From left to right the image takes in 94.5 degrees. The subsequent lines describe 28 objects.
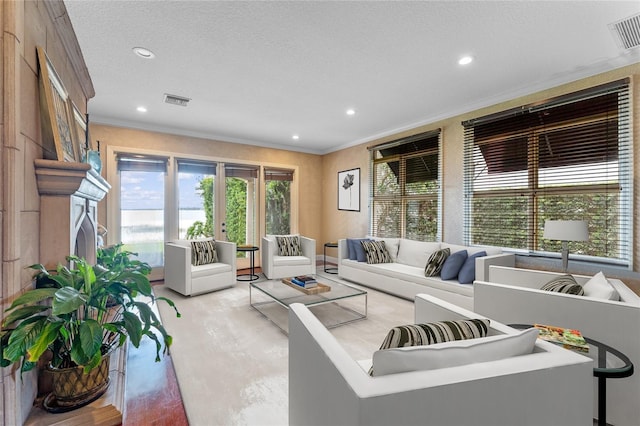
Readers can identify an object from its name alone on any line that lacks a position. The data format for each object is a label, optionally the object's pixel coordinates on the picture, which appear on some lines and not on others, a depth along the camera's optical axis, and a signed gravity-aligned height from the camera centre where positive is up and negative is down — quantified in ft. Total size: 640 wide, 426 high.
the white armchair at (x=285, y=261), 16.25 -2.76
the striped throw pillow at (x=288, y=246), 17.33 -2.01
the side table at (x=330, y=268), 19.09 -3.81
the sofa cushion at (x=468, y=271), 11.35 -2.23
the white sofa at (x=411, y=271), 11.20 -2.75
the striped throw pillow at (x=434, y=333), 3.76 -1.59
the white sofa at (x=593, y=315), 5.33 -2.13
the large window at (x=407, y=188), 15.30 +1.41
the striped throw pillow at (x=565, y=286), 6.57 -1.67
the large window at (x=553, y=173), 9.51 +1.53
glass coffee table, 10.20 -3.81
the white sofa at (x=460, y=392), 2.88 -1.89
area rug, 6.03 -3.96
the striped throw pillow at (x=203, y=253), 14.46 -2.06
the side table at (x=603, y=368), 4.39 -2.41
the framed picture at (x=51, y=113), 5.70 +1.98
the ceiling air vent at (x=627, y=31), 7.35 +4.80
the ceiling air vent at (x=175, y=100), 12.25 +4.71
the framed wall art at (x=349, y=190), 19.93 +1.57
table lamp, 8.71 -0.53
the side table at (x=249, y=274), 16.78 -3.77
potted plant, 4.16 -1.81
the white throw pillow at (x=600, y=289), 6.14 -1.64
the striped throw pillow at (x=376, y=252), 15.33 -2.09
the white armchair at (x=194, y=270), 13.04 -2.76
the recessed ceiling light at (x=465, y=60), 9.12 +4.82
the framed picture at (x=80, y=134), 8.20 +2.38
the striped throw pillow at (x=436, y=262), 12.55 -2.11
